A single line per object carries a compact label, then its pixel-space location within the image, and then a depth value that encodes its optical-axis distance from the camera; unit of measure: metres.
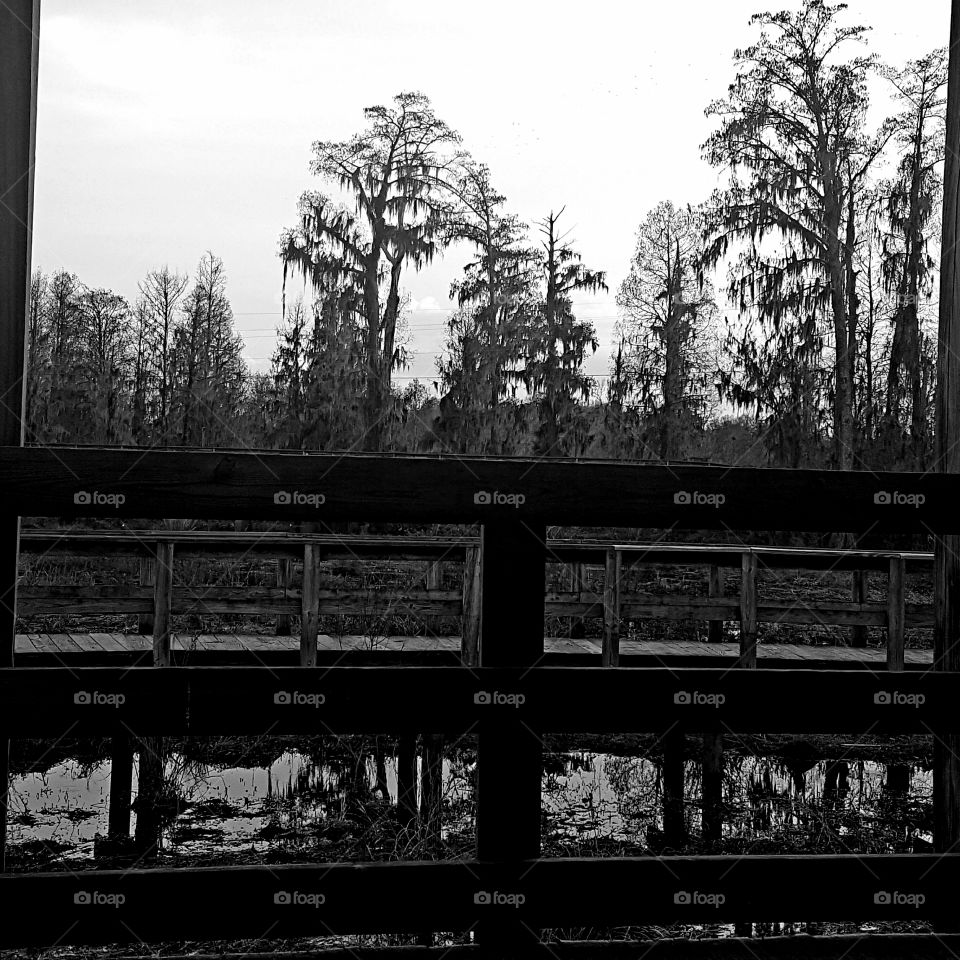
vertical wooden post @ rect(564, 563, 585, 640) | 9.73
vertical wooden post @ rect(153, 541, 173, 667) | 7.36
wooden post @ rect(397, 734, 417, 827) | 6.48
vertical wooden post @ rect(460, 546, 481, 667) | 7.55
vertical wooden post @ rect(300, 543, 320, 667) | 7.61
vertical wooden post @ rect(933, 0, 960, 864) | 2.53
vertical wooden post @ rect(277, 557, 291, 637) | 9.37
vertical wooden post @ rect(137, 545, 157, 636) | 8.37
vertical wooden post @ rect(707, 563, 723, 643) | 8.92
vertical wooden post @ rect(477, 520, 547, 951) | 2.07
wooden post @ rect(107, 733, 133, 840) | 6.25
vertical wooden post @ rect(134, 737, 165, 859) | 6.04
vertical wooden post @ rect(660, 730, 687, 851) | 6.45
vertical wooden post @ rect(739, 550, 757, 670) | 8.02
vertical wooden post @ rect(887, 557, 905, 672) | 8.19
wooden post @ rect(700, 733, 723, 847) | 6.95
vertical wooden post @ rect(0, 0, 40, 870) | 2.24
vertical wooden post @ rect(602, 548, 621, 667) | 7.92
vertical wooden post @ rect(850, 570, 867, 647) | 9.57
